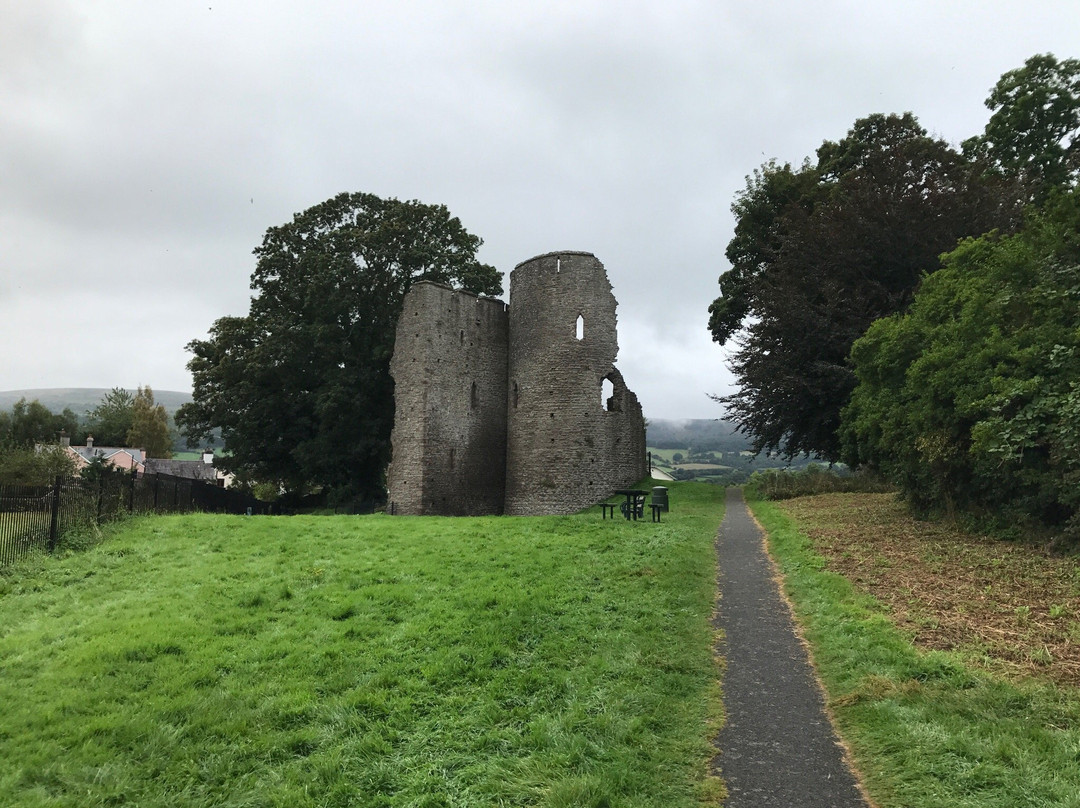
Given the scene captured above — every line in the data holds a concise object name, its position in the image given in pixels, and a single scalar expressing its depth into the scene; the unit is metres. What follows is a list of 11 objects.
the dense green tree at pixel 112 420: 72.81
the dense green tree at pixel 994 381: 10.32
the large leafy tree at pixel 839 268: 21.69
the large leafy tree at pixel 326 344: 28.33
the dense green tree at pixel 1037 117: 26.28
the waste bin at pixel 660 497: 17.27
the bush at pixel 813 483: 23.27
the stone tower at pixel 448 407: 25.50
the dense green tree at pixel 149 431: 67.69
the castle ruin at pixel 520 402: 25.70
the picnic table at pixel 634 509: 17.83
